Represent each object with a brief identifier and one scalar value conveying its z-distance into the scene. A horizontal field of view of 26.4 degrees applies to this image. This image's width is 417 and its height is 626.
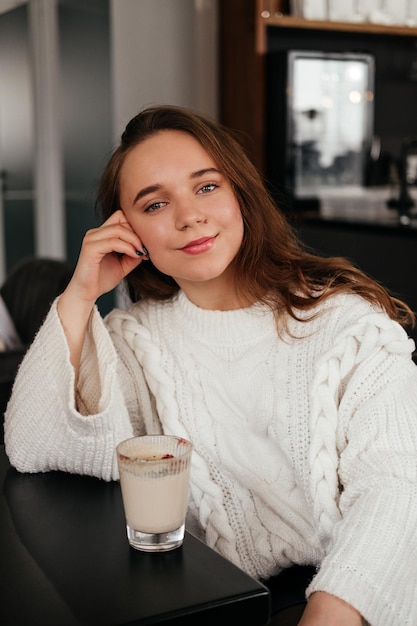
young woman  1.32
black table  0.89
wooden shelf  4.43
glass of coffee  1.02
